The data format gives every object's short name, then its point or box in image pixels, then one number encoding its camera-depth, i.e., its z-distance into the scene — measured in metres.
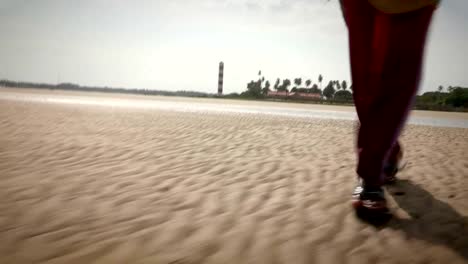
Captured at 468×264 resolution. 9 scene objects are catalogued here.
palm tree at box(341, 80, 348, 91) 89.89
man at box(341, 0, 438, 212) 1.87
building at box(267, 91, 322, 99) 68.91
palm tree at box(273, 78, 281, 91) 98.75
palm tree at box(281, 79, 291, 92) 96.12
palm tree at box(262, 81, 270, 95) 92.71
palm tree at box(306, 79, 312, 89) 94.62
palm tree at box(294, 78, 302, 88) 95.75
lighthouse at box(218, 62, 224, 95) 79.00
